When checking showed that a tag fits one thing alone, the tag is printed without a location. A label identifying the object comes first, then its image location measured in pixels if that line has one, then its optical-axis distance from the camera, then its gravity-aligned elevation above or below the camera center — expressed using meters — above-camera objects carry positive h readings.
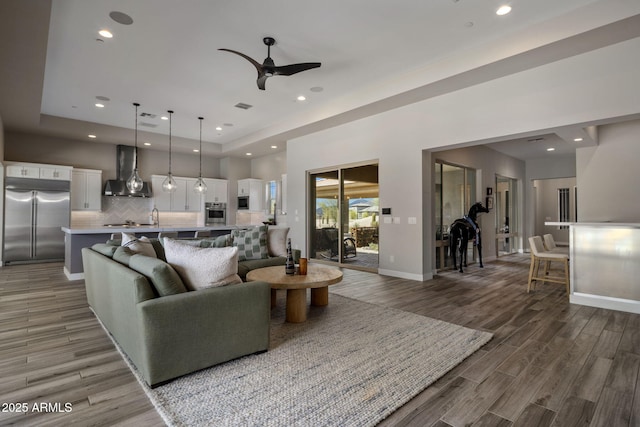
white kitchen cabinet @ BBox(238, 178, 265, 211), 9.80 +0.73
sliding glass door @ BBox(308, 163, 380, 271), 6.61 +0.03
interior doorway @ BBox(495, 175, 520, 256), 9.09 +0.18
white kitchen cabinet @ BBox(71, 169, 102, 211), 7.76 +0.65
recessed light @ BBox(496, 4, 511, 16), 3.22 +2.11
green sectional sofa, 2.10 -0.74
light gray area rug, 1.83 -1.11
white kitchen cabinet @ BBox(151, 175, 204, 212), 8.97 +0.55
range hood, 8.32 +1.26
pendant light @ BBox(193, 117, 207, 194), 6.73 +0.62
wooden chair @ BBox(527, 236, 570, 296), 4.46 -0.55
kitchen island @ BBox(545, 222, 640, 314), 3.82 -0.57
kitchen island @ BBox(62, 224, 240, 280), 5.55 -0.42
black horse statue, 6.48 -0.31
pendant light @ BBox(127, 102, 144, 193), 5.68 +0.59
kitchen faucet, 8.97 +0.02
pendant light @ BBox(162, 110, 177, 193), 6.15 +0.62
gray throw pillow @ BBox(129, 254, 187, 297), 2.26 -0.43
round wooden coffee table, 3.16 -0.65
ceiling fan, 3.77 +1.76
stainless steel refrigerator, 6.88 -0.07
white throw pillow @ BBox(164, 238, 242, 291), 2.49 -0.38
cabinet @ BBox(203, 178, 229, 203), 9.62 +0.79
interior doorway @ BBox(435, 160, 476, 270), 6.49 +0.42
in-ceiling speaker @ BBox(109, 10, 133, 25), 3.31 +2.09
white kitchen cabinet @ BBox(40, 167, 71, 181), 7.20 +0.97
